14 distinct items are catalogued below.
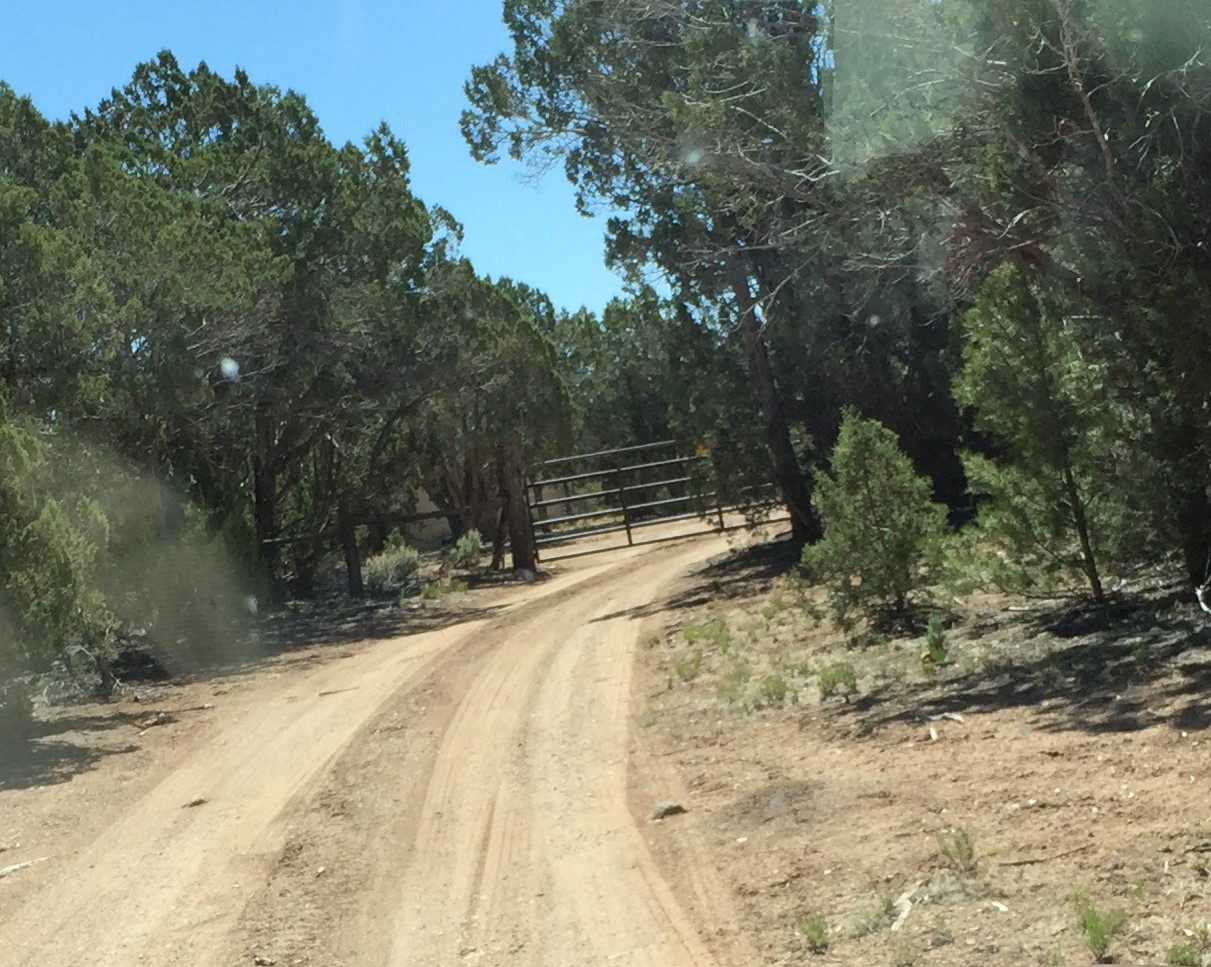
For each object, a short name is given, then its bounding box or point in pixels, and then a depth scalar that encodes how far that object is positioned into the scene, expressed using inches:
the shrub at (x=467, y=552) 1402.6
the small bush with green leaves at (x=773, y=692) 459.5
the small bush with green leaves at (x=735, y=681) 474.8
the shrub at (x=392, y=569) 1256.2
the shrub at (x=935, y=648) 469.7
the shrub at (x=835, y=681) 454.6
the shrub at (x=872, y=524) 538.6
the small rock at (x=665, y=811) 334.3
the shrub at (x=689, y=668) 542.0
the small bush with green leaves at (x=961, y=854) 253.3
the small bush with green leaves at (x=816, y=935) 233.5
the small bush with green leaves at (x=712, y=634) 604.1
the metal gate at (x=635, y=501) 1066.1
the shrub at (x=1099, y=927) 207.2
